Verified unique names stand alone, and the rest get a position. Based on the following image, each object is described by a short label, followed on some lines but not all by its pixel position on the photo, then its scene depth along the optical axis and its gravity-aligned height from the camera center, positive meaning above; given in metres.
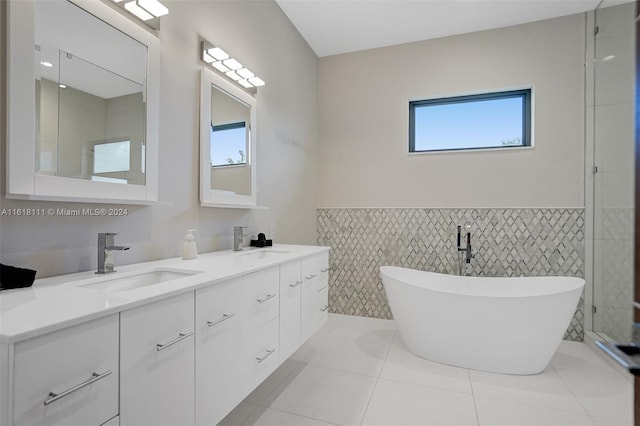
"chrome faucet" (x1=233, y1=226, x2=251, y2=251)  2.27 -0.18
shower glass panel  2.08 +0.43
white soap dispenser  1.80 -0.21
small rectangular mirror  2.07 +0.48
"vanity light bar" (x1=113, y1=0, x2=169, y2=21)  1.55 +1.00
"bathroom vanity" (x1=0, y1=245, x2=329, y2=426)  0.73 -0.40
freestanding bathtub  2.35 -0.86
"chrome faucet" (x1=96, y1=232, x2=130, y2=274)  1.36 -0.18
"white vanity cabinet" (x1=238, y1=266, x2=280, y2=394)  1.53 -0.58
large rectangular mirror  1.14 +0.44
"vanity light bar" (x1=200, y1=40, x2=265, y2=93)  2.07 +1.03
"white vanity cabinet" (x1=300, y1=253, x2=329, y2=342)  2.21 -0.61
